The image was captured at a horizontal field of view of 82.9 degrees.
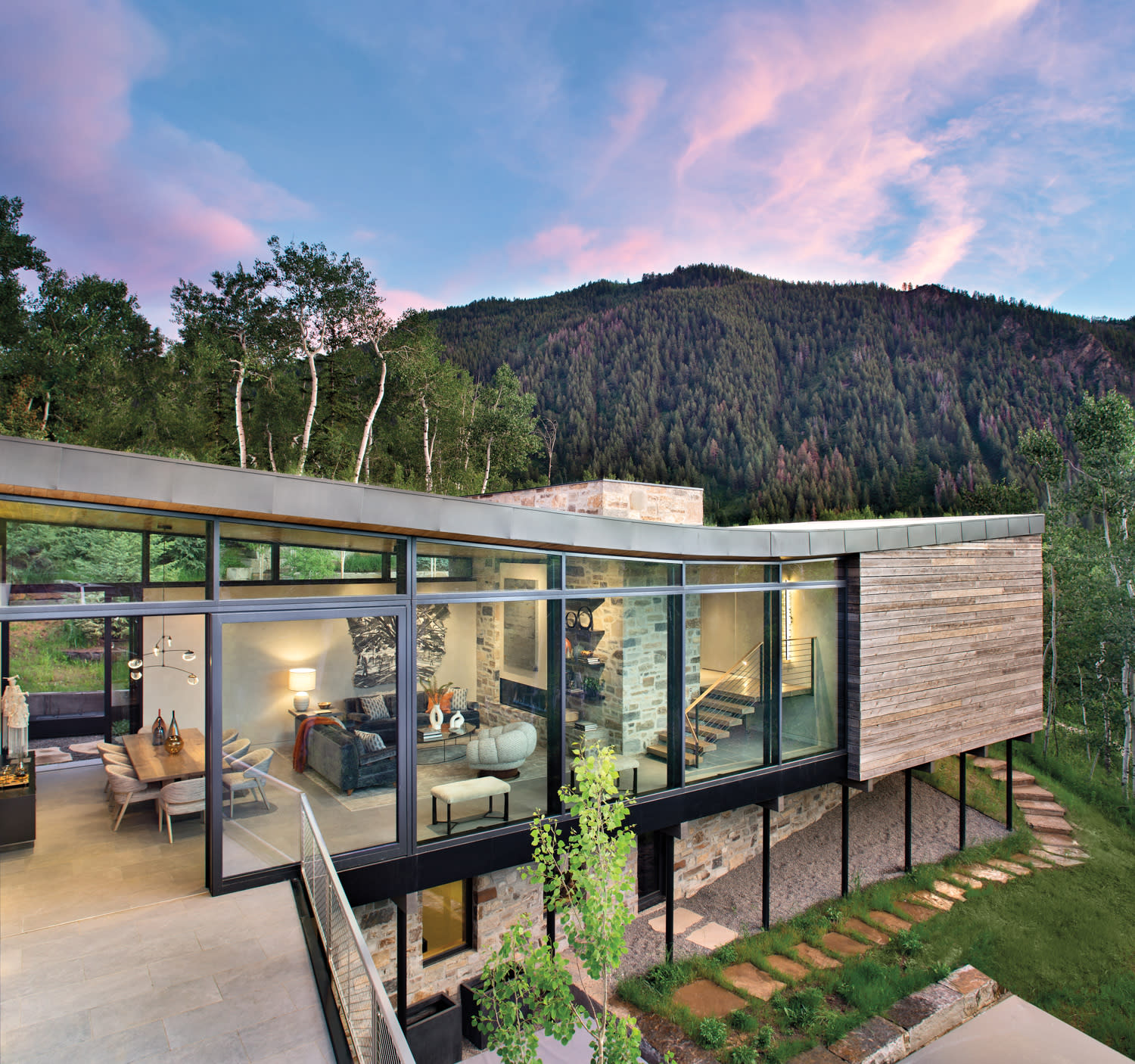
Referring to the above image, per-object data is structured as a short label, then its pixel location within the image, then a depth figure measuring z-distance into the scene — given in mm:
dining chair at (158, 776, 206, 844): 5352
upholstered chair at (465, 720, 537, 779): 5777
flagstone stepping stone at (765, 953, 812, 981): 7709
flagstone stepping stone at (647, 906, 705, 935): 8617
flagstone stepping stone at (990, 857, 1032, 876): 10180
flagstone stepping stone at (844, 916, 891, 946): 8422
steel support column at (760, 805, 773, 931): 8336
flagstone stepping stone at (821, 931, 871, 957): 8125
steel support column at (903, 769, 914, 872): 9781
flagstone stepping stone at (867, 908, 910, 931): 8656
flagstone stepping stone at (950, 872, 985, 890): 9719
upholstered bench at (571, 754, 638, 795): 6715
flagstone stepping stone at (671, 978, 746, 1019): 7086
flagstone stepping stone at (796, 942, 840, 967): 7896
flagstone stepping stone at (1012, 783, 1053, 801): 13125
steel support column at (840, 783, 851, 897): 8953
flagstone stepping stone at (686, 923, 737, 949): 8383
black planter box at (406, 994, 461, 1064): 5797
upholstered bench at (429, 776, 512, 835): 5500
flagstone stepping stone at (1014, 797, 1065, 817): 12500
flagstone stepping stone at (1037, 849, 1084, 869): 10531
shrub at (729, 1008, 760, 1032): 6777
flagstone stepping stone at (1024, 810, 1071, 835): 11867
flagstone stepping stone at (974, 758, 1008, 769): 14523
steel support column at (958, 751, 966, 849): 10711
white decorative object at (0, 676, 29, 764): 5891
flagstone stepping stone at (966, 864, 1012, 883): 9930
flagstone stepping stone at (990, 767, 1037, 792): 13820
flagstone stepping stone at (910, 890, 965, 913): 9188
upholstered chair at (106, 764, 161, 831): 5551
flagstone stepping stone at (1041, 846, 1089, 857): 10966
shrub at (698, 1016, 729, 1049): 6539
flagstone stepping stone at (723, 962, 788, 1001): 7422
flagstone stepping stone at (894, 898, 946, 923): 8883
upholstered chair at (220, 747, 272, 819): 4660
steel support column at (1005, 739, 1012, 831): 11359
